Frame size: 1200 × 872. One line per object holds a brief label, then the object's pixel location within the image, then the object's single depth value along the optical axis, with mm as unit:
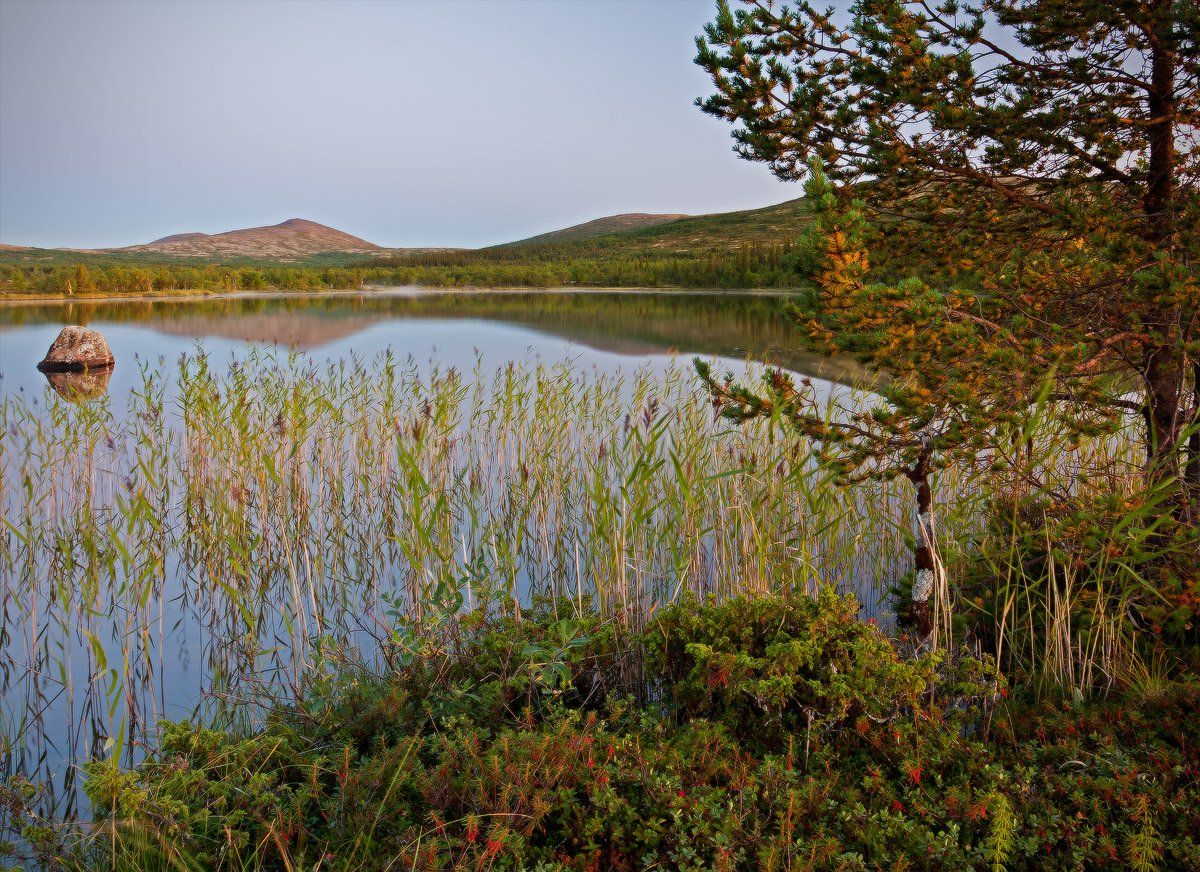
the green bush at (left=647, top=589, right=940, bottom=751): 2381
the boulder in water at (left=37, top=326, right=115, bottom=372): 13398
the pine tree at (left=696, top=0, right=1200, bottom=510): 3363
